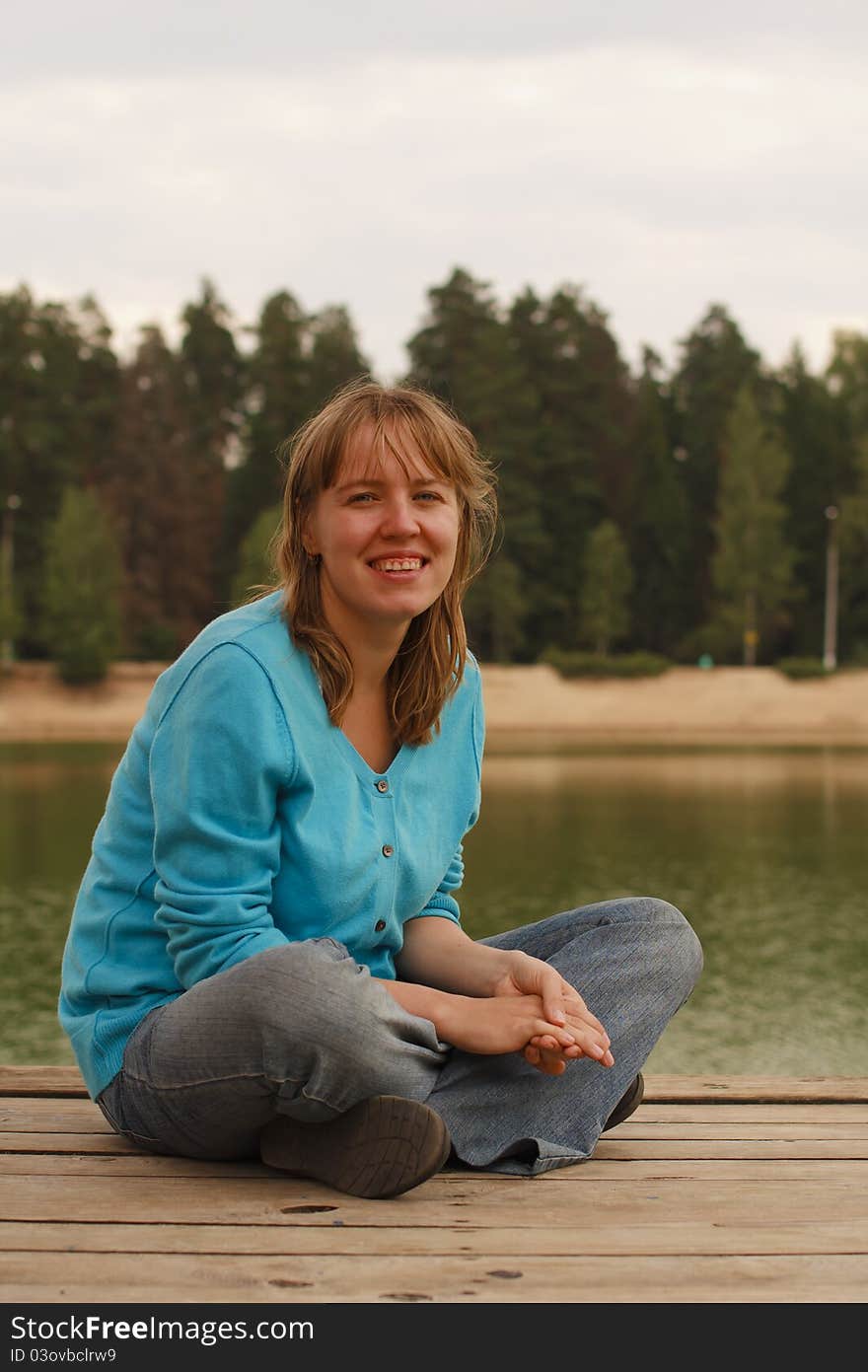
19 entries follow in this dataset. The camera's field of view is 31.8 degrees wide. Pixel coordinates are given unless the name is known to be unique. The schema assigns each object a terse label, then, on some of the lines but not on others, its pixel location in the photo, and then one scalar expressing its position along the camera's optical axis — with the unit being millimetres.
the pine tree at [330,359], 43281
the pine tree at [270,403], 41344
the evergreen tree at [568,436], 42281
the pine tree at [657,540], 41031
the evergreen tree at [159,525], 41531
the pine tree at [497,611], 38594
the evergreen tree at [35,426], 40438
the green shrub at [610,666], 38000
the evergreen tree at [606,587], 39781
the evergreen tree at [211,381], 46438
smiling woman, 2145
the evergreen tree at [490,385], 39844
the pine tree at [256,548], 36812
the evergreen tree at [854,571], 40844
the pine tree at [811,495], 41844
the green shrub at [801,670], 37562
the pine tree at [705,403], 44344
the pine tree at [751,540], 39938
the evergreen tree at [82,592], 36281
